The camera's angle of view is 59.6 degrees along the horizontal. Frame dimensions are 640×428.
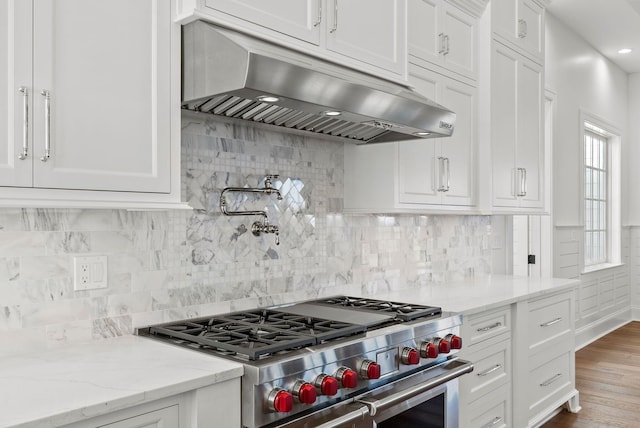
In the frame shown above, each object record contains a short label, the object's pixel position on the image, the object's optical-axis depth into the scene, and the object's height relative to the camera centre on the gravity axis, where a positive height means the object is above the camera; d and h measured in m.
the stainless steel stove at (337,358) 1.60 -0.46
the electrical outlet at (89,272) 1.82 -0.18
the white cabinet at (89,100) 1.38 +0.32
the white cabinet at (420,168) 2.71 +0.26
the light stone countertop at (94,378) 1.21 -0.40
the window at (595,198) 5.99 +0.23
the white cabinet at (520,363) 2.66 -0.78
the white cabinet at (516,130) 3.34 +0.56
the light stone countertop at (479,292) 2.69 -0.40
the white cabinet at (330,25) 1.81 +0.71
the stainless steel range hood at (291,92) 1.70 +0.43
